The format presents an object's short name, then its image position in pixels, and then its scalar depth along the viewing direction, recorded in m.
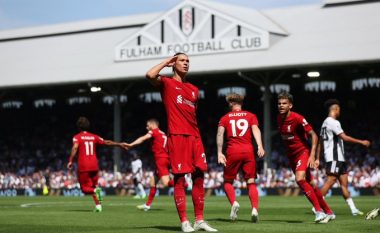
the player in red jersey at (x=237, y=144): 14.22
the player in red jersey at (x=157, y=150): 19.92
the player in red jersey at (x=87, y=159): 20.12
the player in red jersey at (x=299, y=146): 13.81
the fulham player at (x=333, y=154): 16.66
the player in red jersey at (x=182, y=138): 11.48
